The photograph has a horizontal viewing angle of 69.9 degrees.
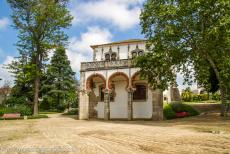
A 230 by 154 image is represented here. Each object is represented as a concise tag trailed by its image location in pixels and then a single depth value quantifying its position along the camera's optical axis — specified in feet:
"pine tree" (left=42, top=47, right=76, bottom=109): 98.26
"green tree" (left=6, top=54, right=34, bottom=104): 69.21
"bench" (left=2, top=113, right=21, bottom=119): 63.60
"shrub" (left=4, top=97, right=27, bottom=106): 90.29
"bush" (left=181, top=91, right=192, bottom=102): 101.61
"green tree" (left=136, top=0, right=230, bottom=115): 40.99
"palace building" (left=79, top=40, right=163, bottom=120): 58.79
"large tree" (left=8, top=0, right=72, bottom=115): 67.98
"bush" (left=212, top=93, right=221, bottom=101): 95.91
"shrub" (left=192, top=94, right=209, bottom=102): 101.01
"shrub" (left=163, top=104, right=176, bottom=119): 59.34
